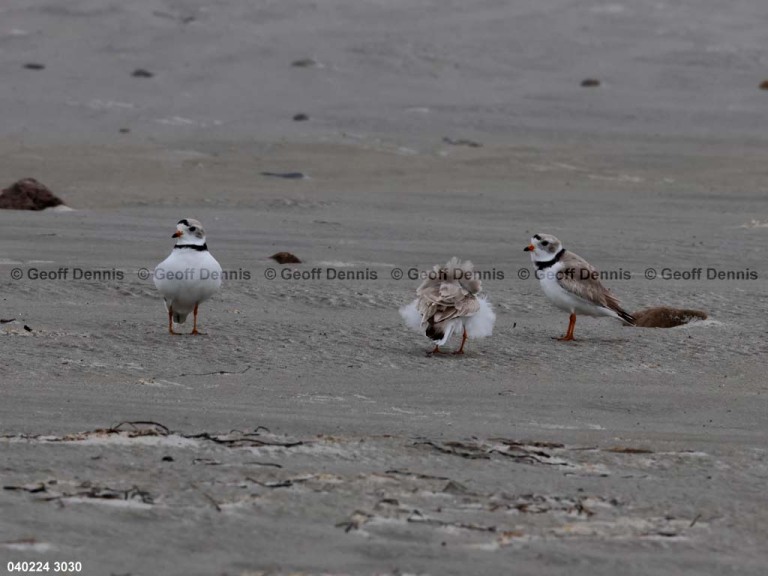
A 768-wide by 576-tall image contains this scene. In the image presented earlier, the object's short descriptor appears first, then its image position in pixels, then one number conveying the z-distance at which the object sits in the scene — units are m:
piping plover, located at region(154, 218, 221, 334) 8.11
